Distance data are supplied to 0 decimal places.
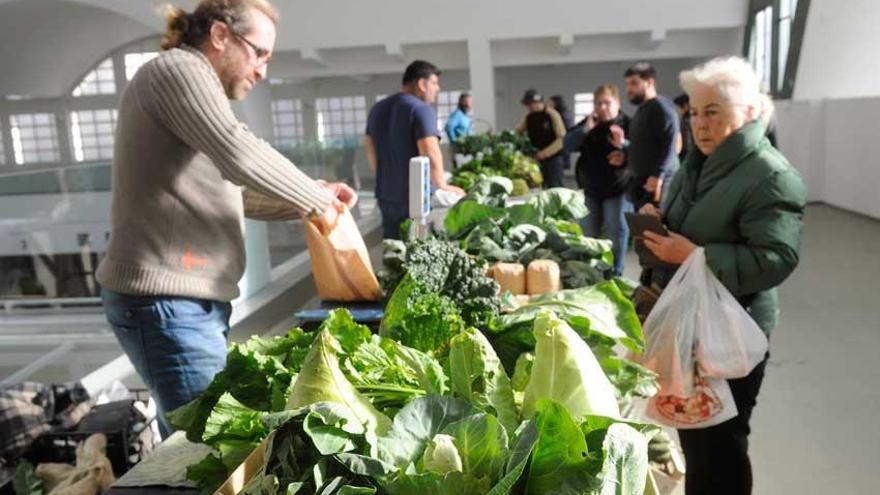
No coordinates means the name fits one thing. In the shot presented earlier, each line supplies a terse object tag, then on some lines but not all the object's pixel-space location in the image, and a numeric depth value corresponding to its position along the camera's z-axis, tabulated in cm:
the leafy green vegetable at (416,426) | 100
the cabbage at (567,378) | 112
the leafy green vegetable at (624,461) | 93
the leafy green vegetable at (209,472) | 120
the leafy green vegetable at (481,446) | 97
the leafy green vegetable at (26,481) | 230
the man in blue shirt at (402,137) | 435
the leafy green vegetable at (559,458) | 94
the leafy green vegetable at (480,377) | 117
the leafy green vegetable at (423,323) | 154
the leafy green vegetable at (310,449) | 95
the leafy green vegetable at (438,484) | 92
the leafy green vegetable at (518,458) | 89
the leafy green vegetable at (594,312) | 158
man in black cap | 866
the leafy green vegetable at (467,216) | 303
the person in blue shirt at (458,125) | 980
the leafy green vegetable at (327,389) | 109
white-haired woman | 216
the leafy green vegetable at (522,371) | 133
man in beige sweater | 181
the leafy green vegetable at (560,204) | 332
